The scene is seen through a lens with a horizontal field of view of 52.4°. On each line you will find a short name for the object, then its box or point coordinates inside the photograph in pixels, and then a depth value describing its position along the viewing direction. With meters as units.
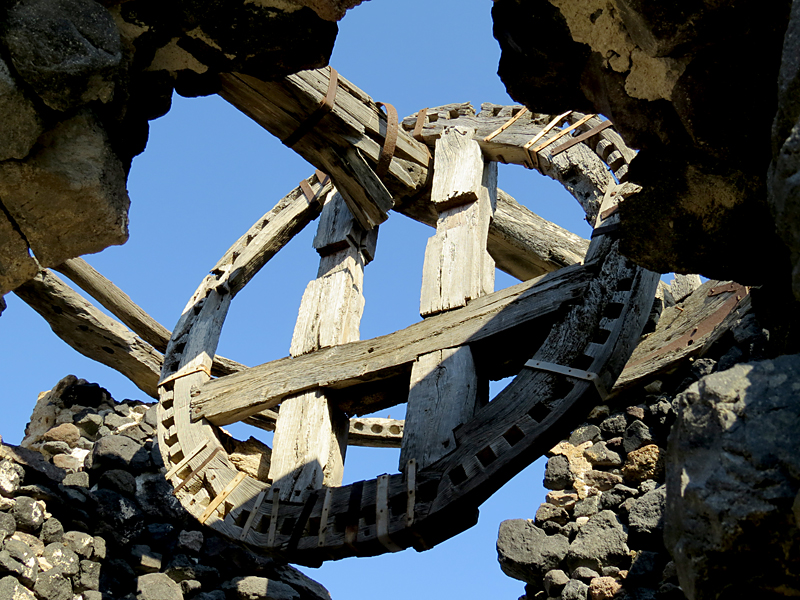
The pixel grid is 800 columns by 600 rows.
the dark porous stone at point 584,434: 5.60
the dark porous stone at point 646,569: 4.34
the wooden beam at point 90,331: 6.77
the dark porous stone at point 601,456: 5.30
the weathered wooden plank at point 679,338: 5.43
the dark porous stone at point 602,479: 5.17
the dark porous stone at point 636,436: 5.27
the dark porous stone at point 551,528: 5.05
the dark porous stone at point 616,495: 4.99
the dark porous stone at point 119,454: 6.02
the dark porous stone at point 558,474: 5.36
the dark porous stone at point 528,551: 4.85
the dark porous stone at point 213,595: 5.25
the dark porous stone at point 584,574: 4.61
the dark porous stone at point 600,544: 4.66
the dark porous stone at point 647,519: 4.59
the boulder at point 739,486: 1.54
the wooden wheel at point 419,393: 3.64
